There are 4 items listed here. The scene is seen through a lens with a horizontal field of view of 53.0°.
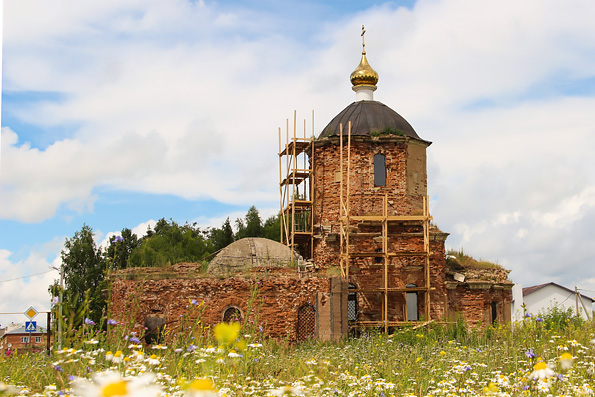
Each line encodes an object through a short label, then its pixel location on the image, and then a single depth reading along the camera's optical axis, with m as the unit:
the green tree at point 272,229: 38.50
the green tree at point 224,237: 39.72
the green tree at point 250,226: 39.78
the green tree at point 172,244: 35.38
